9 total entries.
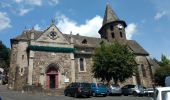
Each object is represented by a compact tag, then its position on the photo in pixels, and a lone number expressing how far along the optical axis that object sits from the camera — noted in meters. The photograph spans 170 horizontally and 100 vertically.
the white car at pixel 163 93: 3.65
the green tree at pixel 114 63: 17.16
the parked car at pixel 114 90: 14.68
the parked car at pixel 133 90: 14.65
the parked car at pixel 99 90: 13.77
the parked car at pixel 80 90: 12.41
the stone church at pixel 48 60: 18.25
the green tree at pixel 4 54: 42.88
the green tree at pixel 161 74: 24.39
